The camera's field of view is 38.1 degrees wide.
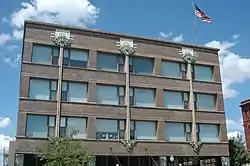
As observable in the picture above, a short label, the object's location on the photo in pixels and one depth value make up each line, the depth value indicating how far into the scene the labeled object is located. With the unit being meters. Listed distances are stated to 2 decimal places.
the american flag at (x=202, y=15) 42.31
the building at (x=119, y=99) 36.00
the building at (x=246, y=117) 72.91
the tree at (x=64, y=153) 29.25
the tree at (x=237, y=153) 49.75
